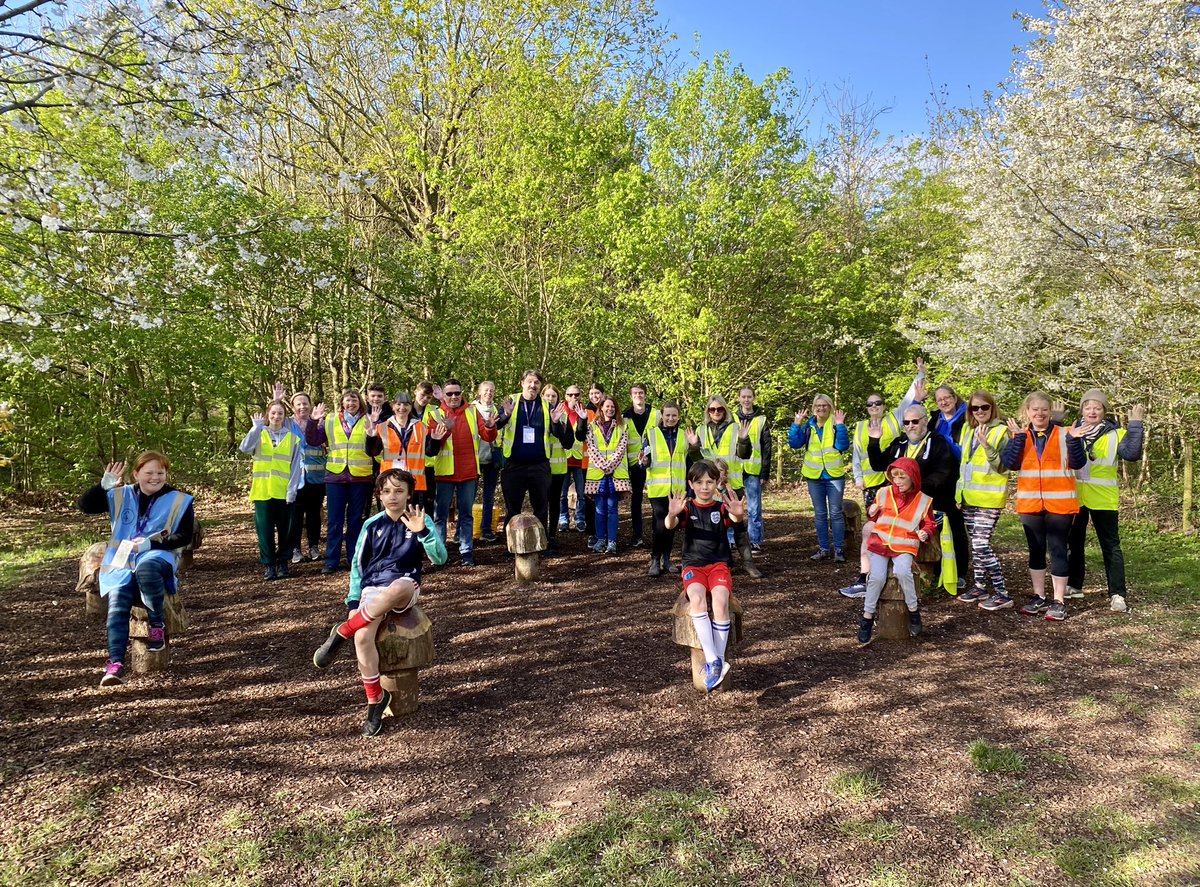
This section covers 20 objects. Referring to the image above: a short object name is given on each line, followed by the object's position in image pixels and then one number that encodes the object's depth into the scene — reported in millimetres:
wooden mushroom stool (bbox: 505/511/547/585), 6922
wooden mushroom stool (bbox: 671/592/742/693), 4484
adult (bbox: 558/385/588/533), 8586
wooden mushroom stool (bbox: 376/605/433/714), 4051
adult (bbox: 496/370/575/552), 7934
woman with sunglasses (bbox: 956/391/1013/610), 6184
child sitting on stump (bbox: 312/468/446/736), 4000
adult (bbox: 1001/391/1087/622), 5832
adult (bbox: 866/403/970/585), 6488
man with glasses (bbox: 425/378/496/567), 7812
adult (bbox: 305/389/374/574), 7074
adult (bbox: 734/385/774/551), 8203
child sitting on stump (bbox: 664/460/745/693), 4453
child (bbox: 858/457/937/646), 5359
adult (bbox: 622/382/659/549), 8180
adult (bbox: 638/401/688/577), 7738
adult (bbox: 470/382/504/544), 7974
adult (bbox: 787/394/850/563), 7875
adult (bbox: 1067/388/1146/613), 5727
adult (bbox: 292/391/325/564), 7523
